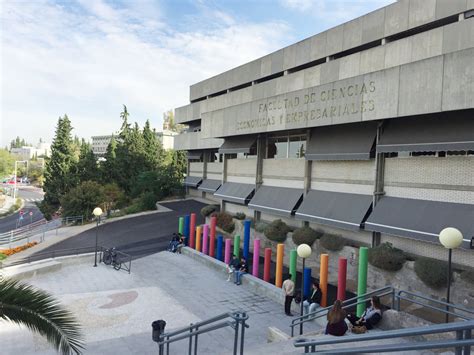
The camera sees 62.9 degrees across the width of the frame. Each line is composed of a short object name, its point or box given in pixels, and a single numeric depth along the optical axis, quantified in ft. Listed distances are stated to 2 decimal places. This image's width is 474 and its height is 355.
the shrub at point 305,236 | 55.93
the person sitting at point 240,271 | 53.62
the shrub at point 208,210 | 85.92
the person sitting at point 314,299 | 40.82
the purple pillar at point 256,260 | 54.34
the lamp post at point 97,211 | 66.86
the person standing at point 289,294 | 42.83
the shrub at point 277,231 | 61.00
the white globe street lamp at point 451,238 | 28.48
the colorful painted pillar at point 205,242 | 67.00
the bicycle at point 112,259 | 61.94
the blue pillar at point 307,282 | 44.80
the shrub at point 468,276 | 35.88
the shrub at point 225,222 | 74.23
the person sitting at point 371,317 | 29.04
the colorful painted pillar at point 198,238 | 69.26
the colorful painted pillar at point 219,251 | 63.36
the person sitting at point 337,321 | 26.86
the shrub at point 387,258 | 42.55
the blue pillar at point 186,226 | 75.51
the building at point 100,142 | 586.82
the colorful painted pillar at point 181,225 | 75.70
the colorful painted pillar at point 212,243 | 65.10
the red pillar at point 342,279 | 42.68
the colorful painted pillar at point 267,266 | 52.21
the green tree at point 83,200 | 112.37
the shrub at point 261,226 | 65.11
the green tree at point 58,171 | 143.43
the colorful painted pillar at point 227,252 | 60.49
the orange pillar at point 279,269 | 49.24
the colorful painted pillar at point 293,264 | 48.29
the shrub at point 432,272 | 37.86
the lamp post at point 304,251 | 37.69
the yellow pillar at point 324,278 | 43.11
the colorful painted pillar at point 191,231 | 72.59
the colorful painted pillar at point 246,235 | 61.57
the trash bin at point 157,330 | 28.53
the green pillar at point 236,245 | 59.98
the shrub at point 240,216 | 76.23
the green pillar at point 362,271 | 41.06
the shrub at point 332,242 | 51.73
